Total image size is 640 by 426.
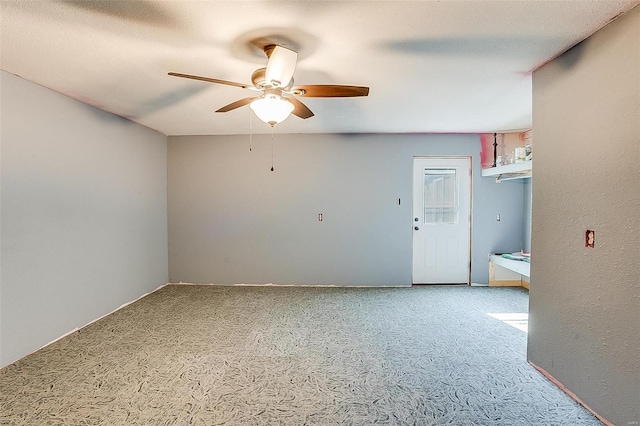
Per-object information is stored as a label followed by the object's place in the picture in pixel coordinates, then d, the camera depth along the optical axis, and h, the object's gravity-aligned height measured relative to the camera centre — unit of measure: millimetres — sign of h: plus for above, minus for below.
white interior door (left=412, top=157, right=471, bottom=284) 4492 -152
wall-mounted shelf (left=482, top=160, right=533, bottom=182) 3447 +482
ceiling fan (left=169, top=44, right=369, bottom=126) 1806 +812
